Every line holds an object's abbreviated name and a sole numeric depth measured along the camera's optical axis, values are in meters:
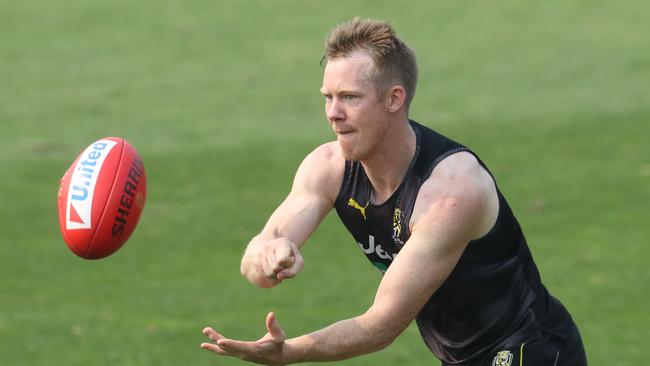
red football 16.73
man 13.06
